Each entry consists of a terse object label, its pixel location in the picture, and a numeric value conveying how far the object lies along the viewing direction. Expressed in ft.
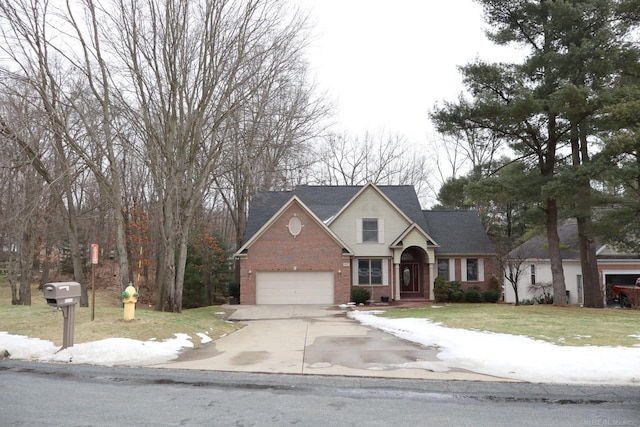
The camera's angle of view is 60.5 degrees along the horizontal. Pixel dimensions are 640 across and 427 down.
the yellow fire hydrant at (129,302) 44.57
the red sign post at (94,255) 42.80
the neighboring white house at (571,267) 103.45
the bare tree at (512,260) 94.65
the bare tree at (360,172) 161.48
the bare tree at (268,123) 64.39
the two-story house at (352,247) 93.66
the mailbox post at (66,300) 35.63
